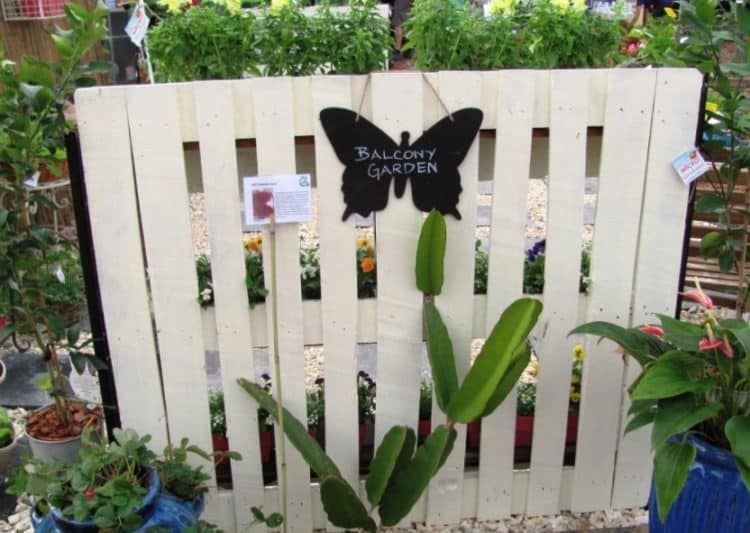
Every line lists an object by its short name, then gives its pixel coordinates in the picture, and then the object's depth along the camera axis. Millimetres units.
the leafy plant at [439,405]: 2045
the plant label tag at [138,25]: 2484
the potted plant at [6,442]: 2699
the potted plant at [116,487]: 1896
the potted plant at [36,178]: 2074
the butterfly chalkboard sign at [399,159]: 2074
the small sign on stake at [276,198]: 2078
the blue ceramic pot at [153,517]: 1908
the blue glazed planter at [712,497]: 1986
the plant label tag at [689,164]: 2186
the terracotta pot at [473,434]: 2527
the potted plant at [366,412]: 2496
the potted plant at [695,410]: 1850
